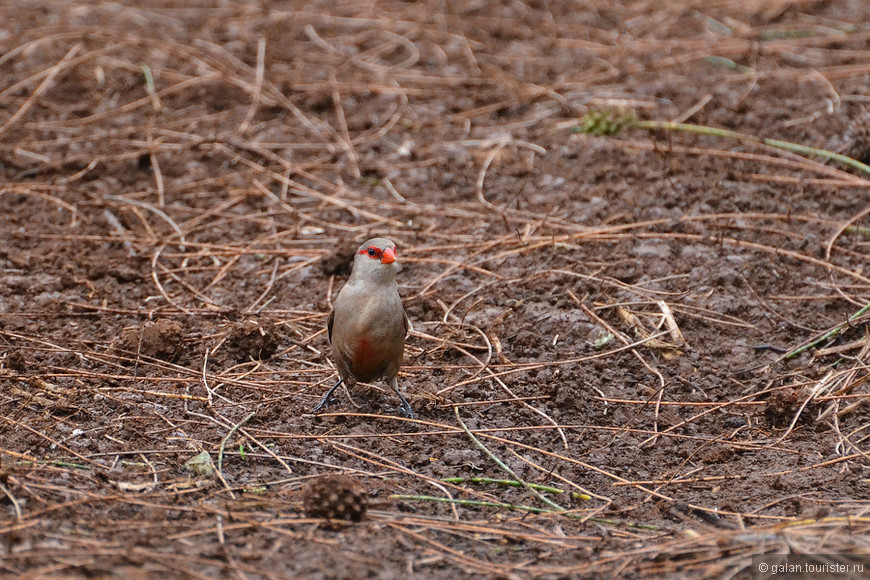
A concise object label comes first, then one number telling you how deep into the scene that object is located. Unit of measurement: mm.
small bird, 8609
